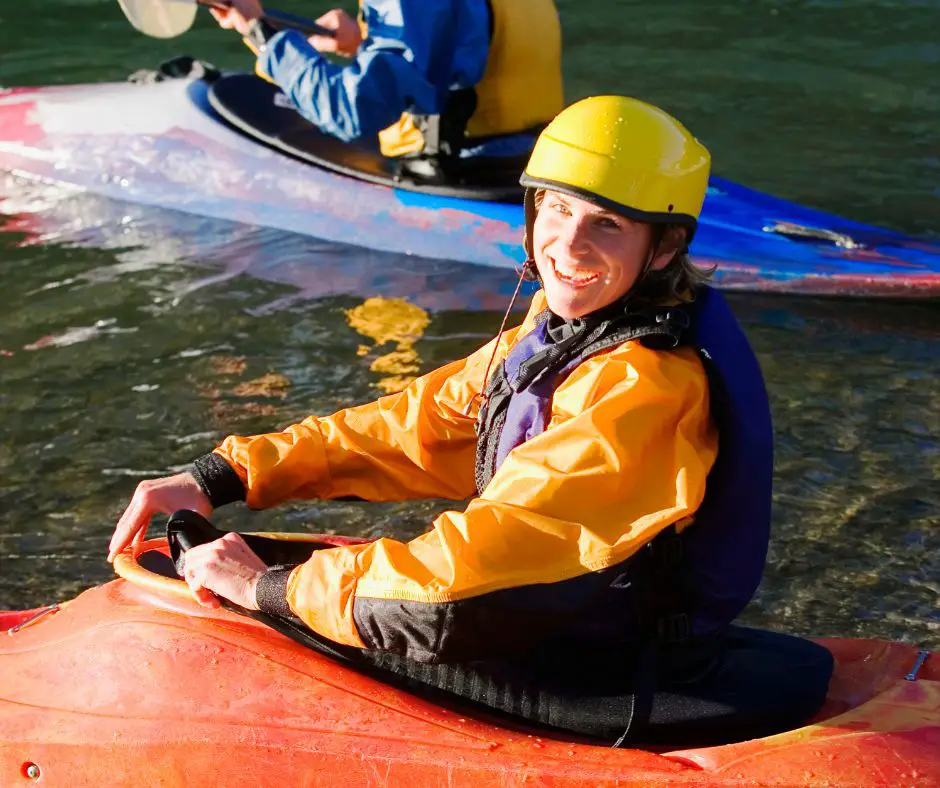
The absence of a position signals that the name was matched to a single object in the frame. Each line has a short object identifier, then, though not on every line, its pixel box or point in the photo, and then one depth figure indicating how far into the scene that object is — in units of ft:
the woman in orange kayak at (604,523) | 7.05
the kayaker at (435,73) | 18.13
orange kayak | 7.45
